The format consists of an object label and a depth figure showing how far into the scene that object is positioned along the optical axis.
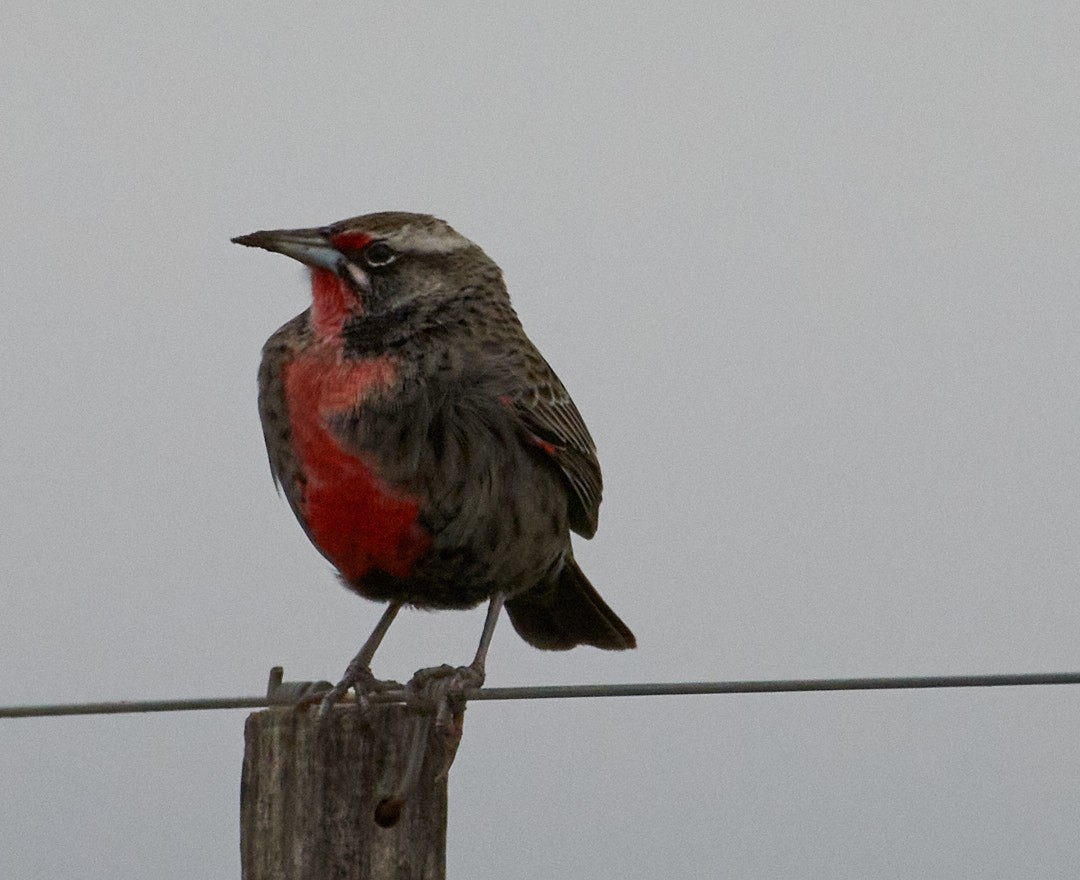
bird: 9.95
